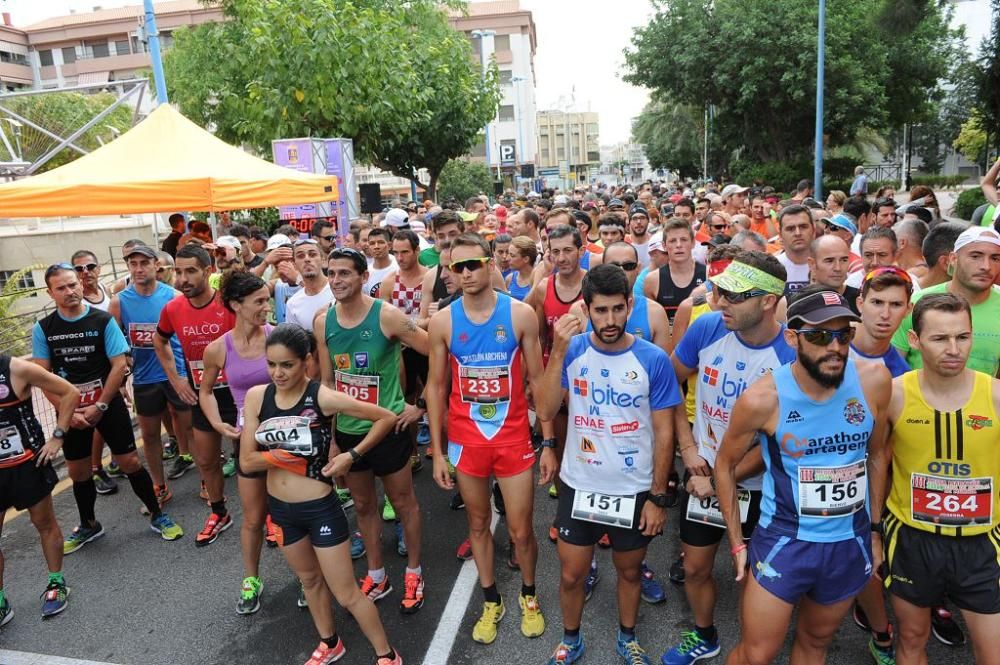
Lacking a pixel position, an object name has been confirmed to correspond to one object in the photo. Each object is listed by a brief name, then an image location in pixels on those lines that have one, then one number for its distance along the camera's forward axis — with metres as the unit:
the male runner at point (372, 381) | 4.11
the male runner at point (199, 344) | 4.88
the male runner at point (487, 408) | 3.68
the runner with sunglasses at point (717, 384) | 3.10
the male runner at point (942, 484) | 2.69
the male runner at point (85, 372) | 4.84
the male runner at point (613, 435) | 3.18
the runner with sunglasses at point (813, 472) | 2.66
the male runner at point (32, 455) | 4.09
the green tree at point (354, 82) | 14.07
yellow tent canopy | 7.39
